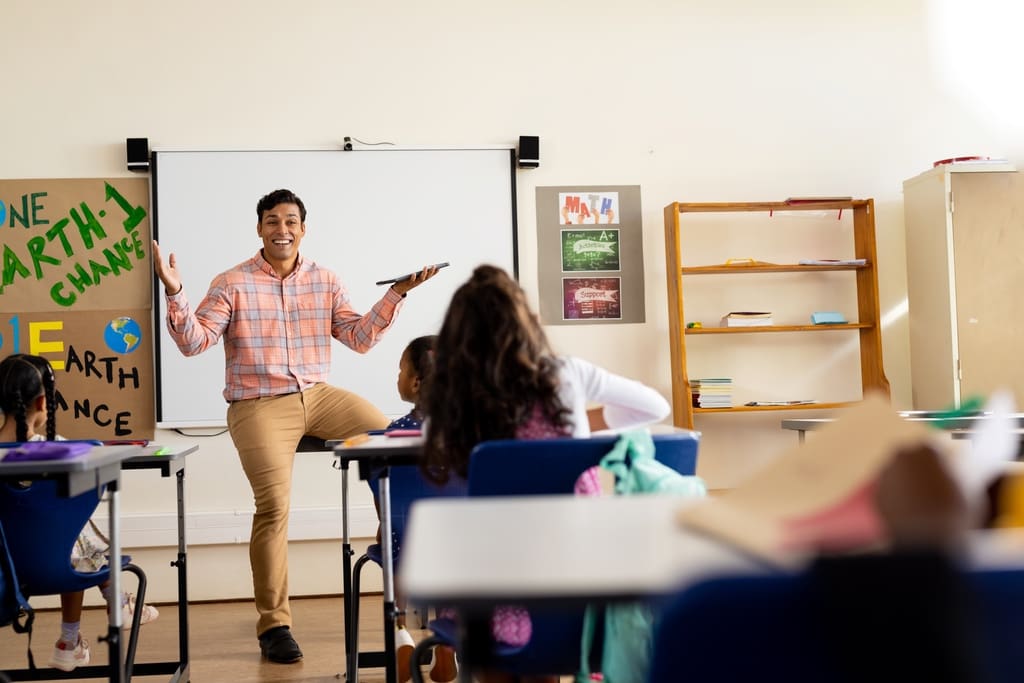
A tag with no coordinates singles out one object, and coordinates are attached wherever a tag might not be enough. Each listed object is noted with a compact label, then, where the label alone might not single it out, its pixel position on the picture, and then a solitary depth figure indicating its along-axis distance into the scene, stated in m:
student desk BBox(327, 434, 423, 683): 2.17
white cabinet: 4.54
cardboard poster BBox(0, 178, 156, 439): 4.49
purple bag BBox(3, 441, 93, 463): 2.19
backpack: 1.40
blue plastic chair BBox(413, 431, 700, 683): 1.50
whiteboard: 4.53
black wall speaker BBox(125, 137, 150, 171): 4.50
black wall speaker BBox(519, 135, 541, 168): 4.66
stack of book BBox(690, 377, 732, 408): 4.58
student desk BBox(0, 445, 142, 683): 2.09
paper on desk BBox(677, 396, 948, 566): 0.79
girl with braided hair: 2.94
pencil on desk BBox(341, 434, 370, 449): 2.27
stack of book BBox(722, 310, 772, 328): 4.63
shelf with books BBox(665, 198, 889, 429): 4.70
